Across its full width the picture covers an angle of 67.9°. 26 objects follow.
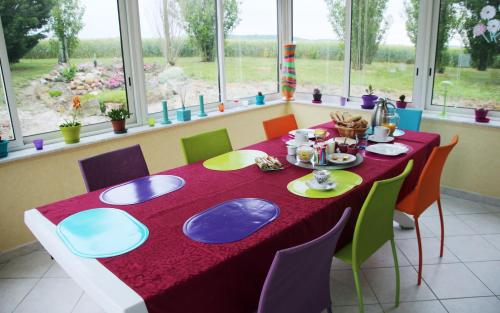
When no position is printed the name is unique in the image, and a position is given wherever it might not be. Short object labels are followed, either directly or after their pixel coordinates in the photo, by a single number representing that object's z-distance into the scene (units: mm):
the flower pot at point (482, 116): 3312
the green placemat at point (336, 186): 1876
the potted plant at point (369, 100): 3979
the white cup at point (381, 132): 2764
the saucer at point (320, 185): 1915
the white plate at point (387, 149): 2479
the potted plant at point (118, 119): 3189
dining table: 1218
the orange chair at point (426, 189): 2223
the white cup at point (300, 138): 2674
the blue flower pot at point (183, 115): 3658
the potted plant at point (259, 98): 4512
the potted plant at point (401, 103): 3768
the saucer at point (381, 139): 2754
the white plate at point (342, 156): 2299
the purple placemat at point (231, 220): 1495
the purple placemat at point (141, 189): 1889
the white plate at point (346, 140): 2584
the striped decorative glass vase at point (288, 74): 4496
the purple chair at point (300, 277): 1216
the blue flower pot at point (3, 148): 2659
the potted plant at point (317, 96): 4496
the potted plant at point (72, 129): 2928
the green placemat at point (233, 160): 2336
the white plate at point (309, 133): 2933
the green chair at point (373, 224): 1688
